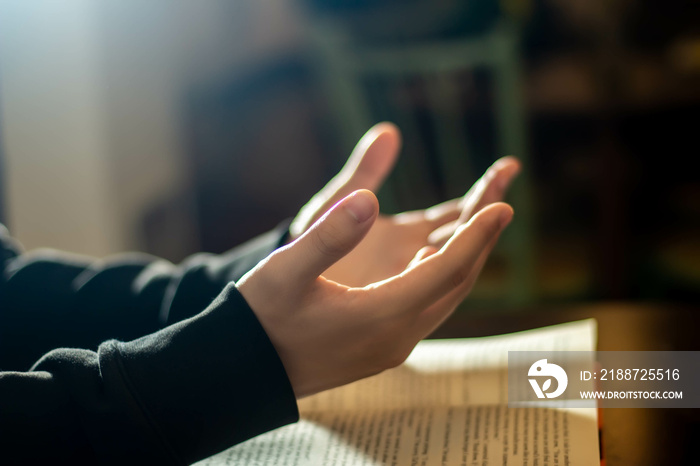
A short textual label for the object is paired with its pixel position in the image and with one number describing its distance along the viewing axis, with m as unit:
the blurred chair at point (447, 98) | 1.22
